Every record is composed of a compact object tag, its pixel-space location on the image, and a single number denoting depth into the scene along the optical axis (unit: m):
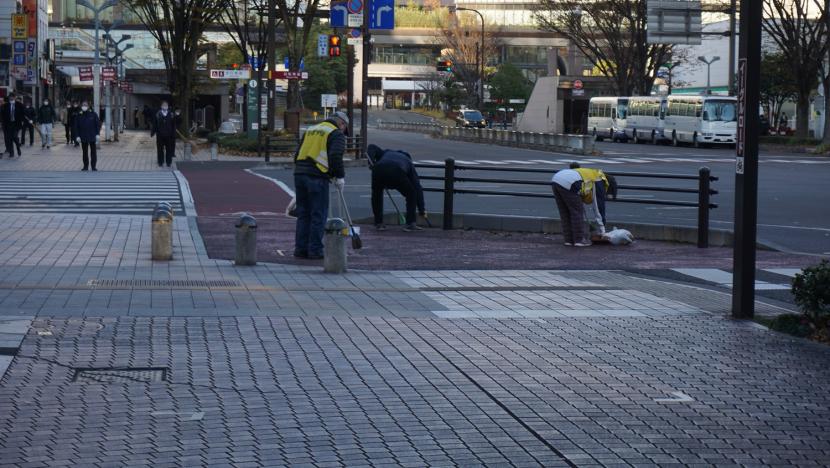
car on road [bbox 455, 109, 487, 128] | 93.25
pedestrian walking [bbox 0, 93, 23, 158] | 38.03
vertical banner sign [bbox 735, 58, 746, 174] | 10.87
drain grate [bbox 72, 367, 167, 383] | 8.02
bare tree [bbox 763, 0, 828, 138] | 55.47
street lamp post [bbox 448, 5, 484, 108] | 94.53
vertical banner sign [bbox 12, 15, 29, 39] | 62.19
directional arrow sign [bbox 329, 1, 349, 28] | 42.33
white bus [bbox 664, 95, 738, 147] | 64.25
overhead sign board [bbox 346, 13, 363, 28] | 40.28
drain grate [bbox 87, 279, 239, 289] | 12.54
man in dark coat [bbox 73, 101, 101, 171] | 32.88
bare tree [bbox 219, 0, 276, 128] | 55.59
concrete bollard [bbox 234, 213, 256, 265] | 14.27
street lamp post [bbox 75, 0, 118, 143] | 53.62
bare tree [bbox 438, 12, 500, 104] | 107.19
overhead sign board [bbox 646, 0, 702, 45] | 35.16
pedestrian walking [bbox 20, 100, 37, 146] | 44.66
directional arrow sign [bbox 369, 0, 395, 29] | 43.22
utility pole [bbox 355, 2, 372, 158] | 40.72
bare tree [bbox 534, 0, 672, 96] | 64.38
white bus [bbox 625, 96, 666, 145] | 69.88
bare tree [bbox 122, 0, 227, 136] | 50.00
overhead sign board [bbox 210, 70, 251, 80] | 49.06
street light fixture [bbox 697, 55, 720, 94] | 91.44
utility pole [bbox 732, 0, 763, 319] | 10.87
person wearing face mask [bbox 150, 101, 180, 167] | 37.19
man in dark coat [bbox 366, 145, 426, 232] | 19.09
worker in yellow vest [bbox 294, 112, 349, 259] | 15.45
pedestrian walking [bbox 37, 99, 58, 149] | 45.51
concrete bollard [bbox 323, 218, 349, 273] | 13.72
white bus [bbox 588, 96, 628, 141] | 75.19
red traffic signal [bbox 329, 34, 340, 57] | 41.56
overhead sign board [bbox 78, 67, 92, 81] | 53.38
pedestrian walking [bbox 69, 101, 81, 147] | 41.67
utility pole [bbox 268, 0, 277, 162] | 47.03
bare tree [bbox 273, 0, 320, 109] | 47.51
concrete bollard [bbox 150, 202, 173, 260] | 14.61
